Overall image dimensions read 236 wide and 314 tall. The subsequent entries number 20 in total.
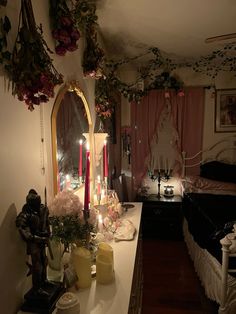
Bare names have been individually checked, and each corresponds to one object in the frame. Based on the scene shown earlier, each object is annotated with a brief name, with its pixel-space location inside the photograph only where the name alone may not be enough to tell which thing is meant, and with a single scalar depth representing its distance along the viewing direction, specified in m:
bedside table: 3.57
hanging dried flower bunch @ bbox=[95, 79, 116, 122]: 2.41
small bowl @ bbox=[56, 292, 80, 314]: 0.88
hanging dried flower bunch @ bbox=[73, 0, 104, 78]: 1.76
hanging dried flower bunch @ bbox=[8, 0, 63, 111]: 0.88
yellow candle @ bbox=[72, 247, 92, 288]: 1.11
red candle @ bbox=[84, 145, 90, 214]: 1.20
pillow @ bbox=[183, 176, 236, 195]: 3.27
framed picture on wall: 3.77
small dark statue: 0.94
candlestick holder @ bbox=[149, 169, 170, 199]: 3.90
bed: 1.80
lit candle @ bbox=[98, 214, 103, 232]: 1.58
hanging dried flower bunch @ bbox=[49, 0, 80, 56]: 1.27
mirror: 1.41
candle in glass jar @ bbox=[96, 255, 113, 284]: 1.15
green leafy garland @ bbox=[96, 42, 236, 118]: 3.14
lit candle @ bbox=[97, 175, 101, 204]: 1.89
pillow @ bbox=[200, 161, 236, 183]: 3.50
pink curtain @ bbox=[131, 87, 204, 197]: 3.81
